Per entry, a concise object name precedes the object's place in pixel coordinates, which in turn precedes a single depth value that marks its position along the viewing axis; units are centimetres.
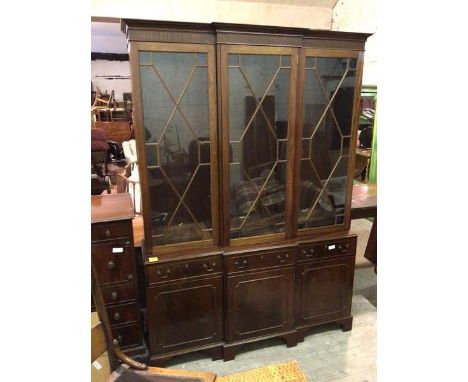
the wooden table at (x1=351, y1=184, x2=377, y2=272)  254
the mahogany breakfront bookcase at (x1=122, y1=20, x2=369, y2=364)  186
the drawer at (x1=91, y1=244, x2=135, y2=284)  194
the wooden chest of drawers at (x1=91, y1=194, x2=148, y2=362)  192
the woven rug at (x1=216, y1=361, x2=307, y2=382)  119
